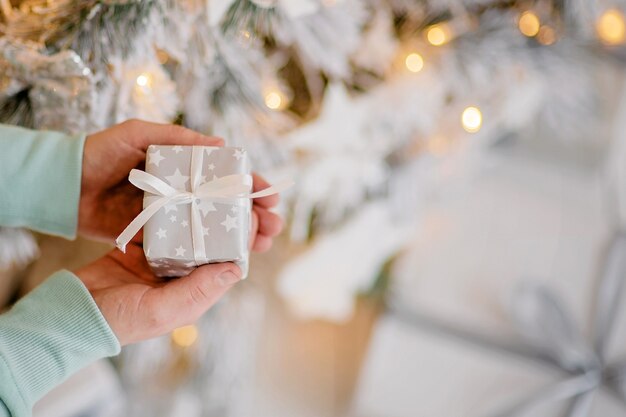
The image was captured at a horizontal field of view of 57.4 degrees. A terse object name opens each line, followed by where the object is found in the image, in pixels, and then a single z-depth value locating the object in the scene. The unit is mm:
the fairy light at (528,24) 1000
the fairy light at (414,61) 972
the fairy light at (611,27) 1061
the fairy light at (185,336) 1070
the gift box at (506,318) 1044
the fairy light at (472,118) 1057
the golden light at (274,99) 861
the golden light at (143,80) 686
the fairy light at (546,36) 1028
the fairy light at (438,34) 975
